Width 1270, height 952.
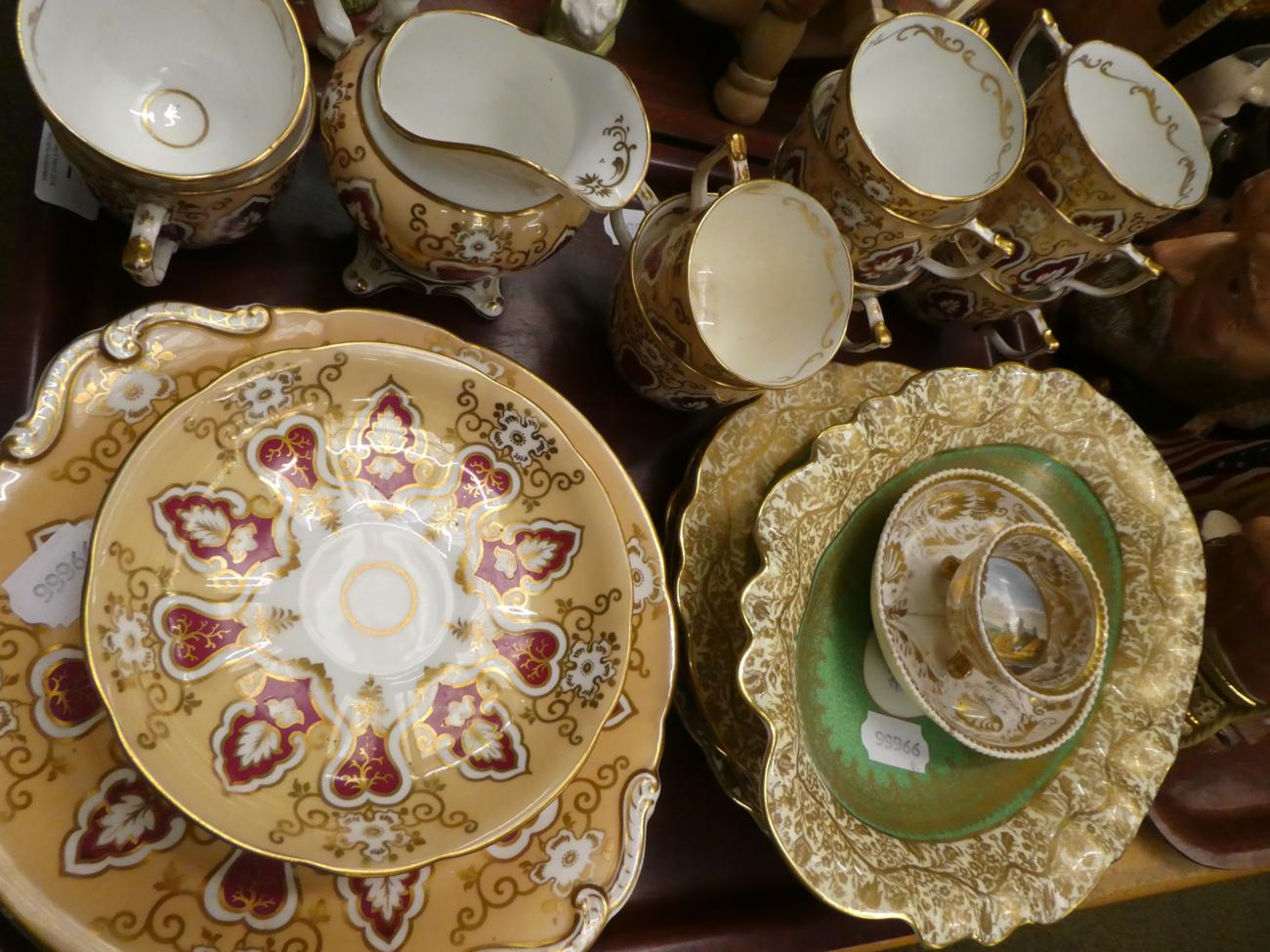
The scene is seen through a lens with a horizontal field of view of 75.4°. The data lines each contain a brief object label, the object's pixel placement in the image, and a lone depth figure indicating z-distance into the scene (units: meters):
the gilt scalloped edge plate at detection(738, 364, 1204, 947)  0.53
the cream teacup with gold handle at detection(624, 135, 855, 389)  0.55
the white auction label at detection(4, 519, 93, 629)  0.39
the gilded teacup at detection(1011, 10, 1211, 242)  0.65
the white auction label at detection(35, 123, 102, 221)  0.51
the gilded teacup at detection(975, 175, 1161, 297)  0.68
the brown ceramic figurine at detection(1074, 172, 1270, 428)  0.74
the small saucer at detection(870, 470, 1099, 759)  0.59
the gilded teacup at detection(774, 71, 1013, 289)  0.61
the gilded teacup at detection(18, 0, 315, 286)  0.43
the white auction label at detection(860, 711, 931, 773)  0.61
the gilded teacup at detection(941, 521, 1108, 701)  0.60
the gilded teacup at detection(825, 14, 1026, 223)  0.67
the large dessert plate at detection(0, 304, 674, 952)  0.38
